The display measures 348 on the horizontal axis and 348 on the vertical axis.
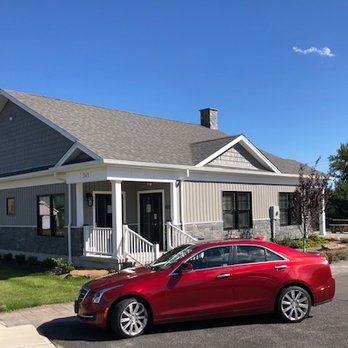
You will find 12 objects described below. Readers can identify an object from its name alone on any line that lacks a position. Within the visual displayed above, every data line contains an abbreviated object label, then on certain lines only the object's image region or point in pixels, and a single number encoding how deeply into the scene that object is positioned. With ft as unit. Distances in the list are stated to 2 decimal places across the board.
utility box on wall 67.51
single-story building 51.47
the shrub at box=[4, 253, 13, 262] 63.67
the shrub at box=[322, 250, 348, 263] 55.36
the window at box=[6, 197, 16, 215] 65.51
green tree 126.11
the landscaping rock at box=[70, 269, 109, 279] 46.01
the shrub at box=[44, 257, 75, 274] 50.78
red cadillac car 25.18
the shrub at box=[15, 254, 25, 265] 59.88
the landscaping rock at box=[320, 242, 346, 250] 63.34
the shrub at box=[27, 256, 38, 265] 57.88
